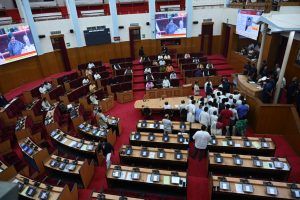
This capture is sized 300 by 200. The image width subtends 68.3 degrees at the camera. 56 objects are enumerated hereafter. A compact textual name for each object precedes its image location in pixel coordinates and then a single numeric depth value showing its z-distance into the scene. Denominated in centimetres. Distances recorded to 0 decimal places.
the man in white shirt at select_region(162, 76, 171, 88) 1316
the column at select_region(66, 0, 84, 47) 1664
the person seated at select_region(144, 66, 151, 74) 1520
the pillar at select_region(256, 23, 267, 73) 1015
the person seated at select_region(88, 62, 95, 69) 1678
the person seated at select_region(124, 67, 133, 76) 1515
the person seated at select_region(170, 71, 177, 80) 1441
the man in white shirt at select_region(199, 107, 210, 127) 873
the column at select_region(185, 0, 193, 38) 1794
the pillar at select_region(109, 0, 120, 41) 1738
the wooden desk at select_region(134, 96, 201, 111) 1133
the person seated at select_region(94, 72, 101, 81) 1497
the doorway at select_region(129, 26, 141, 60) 1858
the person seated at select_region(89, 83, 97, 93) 1371
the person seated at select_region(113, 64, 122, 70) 1622
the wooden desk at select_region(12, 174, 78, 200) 630
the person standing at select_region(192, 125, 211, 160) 763
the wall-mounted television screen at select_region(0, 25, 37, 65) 1426
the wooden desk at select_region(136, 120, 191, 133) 913
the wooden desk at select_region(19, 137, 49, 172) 805
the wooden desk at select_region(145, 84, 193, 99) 1296
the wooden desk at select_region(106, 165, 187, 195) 654
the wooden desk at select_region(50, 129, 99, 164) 836
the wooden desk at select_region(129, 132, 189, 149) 820
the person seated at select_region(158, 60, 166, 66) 1622
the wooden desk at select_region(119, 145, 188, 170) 742
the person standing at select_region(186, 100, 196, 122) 943
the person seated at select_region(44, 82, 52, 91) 1375
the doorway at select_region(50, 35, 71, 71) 1736
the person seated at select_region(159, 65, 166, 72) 1545
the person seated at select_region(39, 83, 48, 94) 1354
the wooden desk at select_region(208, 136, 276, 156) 759
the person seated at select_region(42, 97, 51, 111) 1188
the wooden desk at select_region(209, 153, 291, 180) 673
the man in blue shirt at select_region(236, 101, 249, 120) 909
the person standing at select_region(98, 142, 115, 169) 786
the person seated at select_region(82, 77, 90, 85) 1439
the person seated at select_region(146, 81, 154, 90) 1316
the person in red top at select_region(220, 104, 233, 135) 861
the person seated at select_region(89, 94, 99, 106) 1231
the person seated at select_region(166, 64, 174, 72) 1553
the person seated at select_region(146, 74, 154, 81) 1399
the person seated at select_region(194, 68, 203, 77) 1423
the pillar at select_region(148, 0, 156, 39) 1767
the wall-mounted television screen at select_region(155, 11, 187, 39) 1805
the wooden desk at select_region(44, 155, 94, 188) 728
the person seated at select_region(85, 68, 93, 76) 1556
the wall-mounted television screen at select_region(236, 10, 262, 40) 1270
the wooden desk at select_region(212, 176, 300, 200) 588
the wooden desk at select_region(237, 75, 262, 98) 1002
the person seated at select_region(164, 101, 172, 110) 1084
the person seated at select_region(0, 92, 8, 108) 1238
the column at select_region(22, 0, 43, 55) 1524
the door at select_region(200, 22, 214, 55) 1891
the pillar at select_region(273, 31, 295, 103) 853
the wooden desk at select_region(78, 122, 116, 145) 916
